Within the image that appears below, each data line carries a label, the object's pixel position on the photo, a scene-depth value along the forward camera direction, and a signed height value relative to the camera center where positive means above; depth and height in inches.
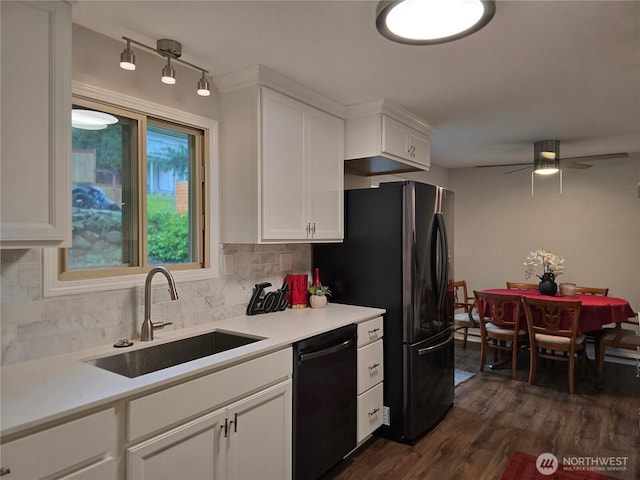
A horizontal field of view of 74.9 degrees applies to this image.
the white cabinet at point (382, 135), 118.1 +31.3
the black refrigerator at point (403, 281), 111.3 -11.4
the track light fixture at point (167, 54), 71.1 +36.2
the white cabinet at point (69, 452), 46.5 -25.0
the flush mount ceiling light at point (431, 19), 64.7 +36.0
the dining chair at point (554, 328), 148.9 -32.6
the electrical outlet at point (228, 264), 102.9 -5.6
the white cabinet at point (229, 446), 60.5 -33.1
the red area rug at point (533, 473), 96.0 -54.3
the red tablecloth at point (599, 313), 155.6 -27.5
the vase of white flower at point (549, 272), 172.2 -13.4
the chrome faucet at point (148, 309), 80.5 -13.0
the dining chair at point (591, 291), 184.7 -22.9
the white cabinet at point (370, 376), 104.3 -35.1
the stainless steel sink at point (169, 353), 75.2 -22.1
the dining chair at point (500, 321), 161.5 -32.0
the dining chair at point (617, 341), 152.5 -37.2
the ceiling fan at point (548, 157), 164.2 +32.8
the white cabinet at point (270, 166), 95.7 +18.2
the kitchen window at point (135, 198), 77.6 +9.2
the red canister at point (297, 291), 117.0 -14.0
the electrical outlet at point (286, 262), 119.7 -6.0
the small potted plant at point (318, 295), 116.7 -15.2
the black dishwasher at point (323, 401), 85.7 -35.3
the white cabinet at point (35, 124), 54.7 +16.1
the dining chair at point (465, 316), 187.8 -34.5
